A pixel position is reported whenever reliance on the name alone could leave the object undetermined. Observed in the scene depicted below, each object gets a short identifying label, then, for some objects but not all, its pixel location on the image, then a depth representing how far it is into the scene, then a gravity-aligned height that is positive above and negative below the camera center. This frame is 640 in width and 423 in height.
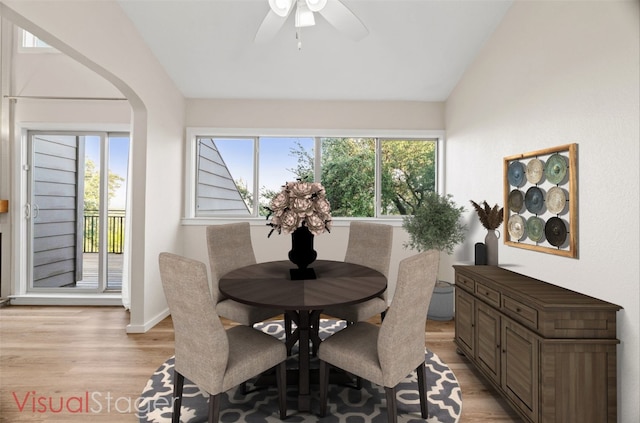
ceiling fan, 1.92 +1.35
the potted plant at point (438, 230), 3.34 -0.18
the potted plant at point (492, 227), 2.80 -0.11
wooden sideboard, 1.62 -0.79
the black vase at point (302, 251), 2.26 -0.28
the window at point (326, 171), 4.18 +0.60
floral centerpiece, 2.15 +0.04
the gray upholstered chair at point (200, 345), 1.51 -0.69
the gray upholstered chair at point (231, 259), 2.44 -0.43
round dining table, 1.75 -0.49
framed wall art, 2.01 +0.11
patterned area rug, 1.90 -1.27
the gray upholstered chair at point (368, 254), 2.46 -0.39
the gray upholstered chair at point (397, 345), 1.57 -0.77
